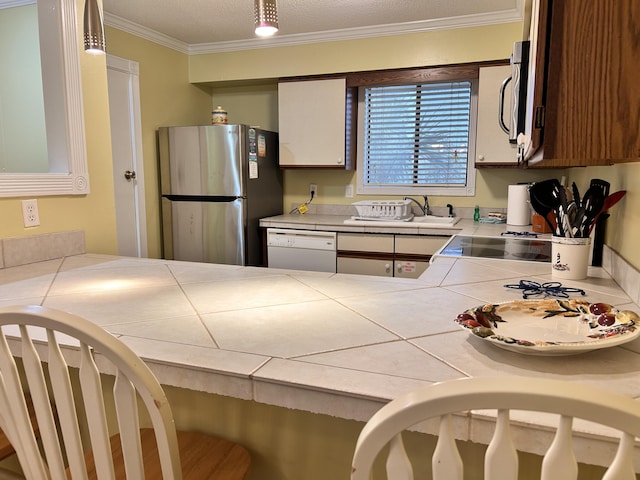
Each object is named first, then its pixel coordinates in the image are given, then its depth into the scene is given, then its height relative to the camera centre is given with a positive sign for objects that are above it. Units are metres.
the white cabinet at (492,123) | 3.32 +0.36
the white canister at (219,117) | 3.74 +0.45
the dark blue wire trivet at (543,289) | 1.30 -0.33
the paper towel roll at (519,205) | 3.18 -0.21
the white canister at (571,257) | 1.47 -0.26
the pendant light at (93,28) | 1.50 +0.47
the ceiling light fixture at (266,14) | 1.21 +0.41
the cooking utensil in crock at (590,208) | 1.45 -0.10
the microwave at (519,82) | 1.42 +0.29
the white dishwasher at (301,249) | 3.43 -0.55
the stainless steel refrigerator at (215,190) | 3.52 -0.12
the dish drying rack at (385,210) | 3.47 -0.27
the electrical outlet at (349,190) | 4.05 -0.13
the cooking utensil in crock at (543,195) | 2.03 -0.09
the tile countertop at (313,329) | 0.78 -0.33
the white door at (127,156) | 3.46 +0.14
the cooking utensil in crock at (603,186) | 1.59 -0.04
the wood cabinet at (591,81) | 0.75 +0.15
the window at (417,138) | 3.72 +0.29
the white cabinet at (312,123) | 3.71 +0.41
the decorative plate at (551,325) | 0.83 -0.30
